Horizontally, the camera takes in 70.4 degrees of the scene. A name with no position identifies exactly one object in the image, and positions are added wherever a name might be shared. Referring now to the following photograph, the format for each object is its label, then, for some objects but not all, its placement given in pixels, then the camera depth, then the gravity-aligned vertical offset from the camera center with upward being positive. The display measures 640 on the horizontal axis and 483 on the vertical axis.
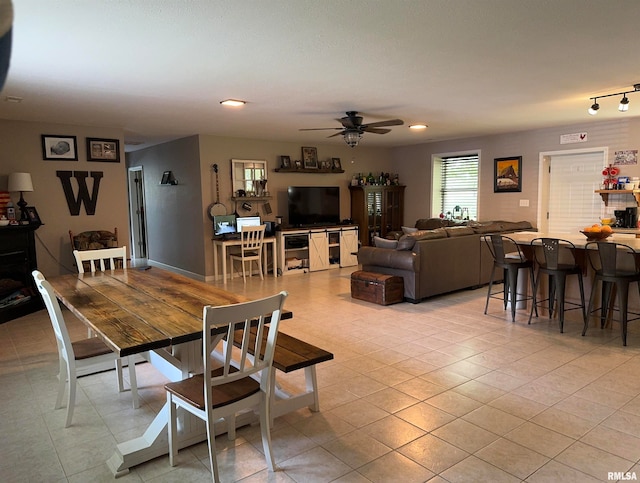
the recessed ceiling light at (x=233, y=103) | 4.72 +1.01
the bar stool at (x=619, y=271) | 3.92 -0.73
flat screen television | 8.27 -0.16
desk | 7.23 -0.89
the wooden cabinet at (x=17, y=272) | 5.18 -0.82
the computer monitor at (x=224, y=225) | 7.44 -0.43
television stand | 7.93 -0.93
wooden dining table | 2.21 -0.64
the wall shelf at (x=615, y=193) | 6.27 -0.04
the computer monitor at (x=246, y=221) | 7.66 -0.40
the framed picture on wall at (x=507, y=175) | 7.73 +0.31
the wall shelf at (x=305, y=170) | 8.20 +0.49
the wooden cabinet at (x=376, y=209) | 9.11 -0.29
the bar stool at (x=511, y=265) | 4.81 -0.77
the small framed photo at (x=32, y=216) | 5.57 -0.16
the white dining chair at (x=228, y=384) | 2.06 -0.95
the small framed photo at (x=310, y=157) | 8.56 +0.75
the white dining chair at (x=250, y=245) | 7.23 -0.77
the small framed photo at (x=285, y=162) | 8.23 +0.64
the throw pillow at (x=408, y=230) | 6.10 -0.49
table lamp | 5.41 +0.24
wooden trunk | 5.55 -1.15
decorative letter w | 6.10 +0.15
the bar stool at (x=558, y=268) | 4.35 -0.75
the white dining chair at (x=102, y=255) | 3.89 -0.48
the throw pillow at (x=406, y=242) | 5.54 -0.58
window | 8.62 +0.16
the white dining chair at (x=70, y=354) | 2.61 -0.96
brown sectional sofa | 5.57 -0.85
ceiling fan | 5.48 +0.83
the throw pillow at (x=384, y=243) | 5.79 -0.62
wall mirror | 7.73 +0.38
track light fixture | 4.44 +0.91
